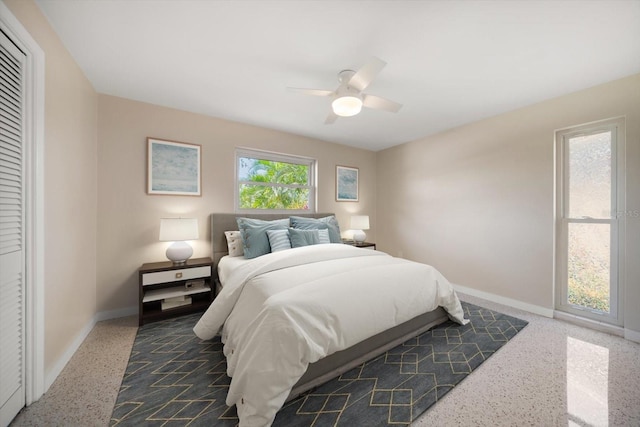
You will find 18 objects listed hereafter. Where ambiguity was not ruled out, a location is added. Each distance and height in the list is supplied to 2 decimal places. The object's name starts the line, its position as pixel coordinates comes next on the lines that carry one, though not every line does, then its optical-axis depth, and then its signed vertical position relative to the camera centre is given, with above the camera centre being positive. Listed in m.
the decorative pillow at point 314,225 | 3.37 -0.18
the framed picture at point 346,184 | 4.35 +0.56
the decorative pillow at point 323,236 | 3.18 -0.32
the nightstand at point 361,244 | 4.09 -0.56
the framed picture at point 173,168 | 2.79 +0.55
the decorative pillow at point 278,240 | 2.83 -0.34
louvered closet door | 1.25 -0.12
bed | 1.29 -0.72
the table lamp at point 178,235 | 2.59 -0.25
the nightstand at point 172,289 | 2.45 -0.87
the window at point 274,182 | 3.49 +0.49
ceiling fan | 1.83 +1.03
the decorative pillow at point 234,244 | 2.99 -0.40
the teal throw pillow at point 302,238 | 2.90 -0.32
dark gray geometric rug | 1.35 -1.18
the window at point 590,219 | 2.34 -0.06
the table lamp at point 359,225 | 4.18 -0.22
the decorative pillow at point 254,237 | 2.80 -0.30
